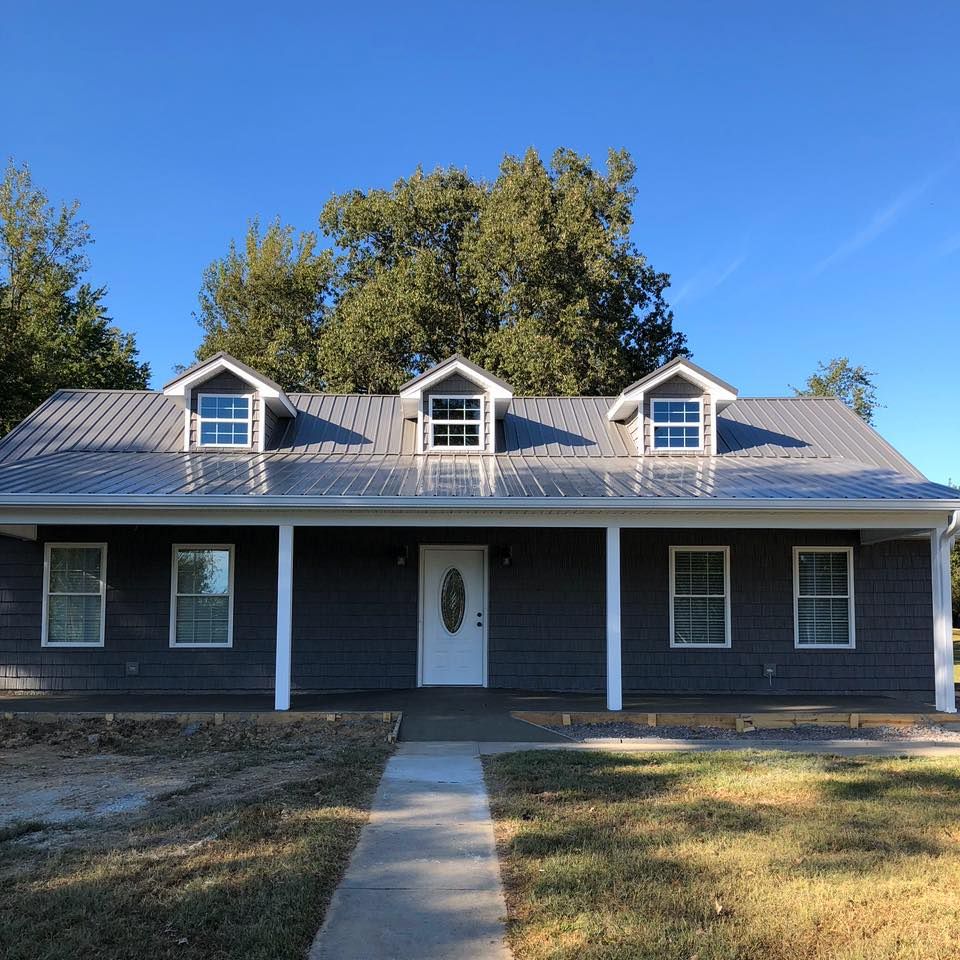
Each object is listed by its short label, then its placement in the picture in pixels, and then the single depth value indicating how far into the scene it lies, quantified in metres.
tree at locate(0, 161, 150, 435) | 25.92
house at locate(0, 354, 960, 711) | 12.03
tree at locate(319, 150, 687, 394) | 23.34
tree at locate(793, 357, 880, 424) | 30.86
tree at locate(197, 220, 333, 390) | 27.70
